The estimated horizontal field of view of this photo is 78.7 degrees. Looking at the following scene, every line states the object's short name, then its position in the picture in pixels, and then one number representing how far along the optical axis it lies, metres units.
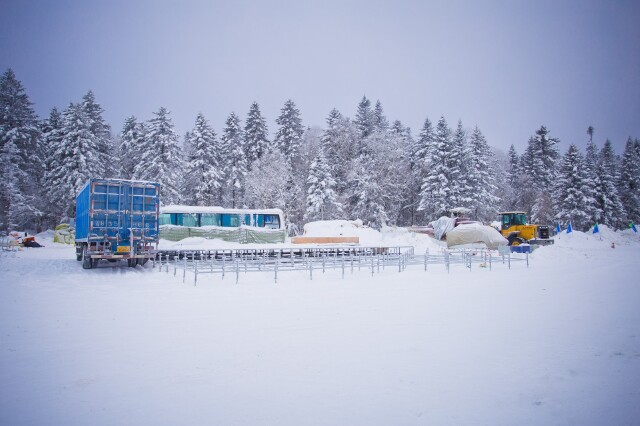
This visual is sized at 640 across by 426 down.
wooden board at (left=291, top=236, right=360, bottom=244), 29.43
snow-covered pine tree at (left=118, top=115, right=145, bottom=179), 51.97
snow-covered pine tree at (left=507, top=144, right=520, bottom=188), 68.25
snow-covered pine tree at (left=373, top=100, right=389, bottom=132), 64.41
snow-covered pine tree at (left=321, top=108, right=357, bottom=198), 53.16
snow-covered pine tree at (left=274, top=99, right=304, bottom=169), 56.78
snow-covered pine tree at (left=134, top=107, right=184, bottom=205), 45.34
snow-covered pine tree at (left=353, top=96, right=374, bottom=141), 57.81
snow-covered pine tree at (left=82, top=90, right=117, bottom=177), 47.66
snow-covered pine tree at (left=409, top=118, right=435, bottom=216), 54.43
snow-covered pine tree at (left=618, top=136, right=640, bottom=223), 59.50
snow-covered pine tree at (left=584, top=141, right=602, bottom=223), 51.05
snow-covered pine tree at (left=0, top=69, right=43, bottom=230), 39.28
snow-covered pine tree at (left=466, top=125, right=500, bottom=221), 51.09
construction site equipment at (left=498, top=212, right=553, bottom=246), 33.88
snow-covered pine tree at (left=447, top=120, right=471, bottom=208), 49.22
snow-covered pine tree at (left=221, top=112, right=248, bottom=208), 51.09
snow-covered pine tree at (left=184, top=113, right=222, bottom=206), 49.16
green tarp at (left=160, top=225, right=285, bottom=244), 27.67
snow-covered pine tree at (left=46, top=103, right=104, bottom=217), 42.19
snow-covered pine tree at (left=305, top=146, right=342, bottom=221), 45.28
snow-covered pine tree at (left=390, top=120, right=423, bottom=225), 54.66
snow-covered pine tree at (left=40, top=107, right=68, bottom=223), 44.41
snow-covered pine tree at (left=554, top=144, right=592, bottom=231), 51.12
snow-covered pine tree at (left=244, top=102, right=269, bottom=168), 57.16
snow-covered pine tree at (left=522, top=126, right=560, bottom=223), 56.22
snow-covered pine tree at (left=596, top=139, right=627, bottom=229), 53.75
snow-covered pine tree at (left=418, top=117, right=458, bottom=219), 48.78
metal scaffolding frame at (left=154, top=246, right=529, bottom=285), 19.20
